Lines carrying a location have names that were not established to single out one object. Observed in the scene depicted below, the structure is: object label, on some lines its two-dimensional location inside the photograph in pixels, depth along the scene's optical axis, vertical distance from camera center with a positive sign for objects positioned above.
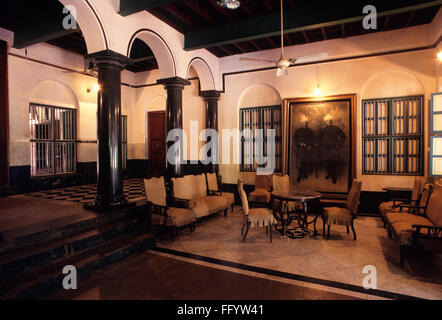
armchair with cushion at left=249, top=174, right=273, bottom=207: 6.59 -0.92
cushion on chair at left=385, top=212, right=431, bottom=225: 4.11 -1.02
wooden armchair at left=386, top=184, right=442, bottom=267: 3.45 -1.03
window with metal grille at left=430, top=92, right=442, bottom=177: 4.89 +0.38
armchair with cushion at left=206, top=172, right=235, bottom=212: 6.54 -0.82
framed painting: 6.67 +0.34
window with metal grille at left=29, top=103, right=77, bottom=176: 7.39 +0.52
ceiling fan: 4.63 +1.63
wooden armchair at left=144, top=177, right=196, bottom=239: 4.65 -1.00
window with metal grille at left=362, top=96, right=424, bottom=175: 6.13 +0.46
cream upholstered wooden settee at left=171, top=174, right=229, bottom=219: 5.30 -0.88
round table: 4.84 -1.09
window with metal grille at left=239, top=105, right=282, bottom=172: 7.58 +0.74
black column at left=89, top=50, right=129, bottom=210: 4.64 +0.38
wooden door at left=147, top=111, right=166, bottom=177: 9.91 +0.55
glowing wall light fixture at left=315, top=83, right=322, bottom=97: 6.83 +1.63
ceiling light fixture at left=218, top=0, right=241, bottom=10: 4.51 +2.60
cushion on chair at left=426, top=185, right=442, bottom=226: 3.93 -0.82
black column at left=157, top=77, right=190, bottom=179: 6.33 +1.11
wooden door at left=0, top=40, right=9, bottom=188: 6.15 +1.01
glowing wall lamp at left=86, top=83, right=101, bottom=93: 8.65 +2.25
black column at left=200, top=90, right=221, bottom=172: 8.00 +1.45
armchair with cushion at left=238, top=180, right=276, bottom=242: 4.64 -1.09
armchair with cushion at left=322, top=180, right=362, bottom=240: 4.71 -1.04
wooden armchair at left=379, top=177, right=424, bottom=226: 5.10 -0.90
